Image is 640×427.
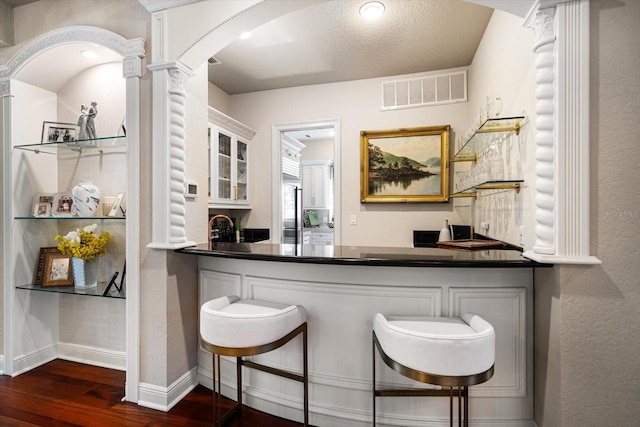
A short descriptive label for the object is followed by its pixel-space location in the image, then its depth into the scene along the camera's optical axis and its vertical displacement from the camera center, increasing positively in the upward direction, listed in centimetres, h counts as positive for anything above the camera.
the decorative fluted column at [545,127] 137 +39
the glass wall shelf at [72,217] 212 -4
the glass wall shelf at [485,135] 197 +58
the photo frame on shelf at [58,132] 246 +64
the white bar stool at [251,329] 144 -57
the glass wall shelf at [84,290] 218 -58
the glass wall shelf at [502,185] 188 +19
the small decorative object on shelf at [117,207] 223 +3
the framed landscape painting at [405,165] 351 +56
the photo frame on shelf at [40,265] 246 -43
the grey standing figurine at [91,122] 233 +68
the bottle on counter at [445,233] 311 -21
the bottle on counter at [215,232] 338 -22
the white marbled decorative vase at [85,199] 221 +9
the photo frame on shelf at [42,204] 241 +6
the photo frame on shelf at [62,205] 235 +5
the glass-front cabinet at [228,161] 325 +59
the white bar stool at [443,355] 117 -56
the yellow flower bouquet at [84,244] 220 -24
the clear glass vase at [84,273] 226 -45
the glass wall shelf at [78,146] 229 +51
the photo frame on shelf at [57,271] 237 -46
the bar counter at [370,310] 156 -52
